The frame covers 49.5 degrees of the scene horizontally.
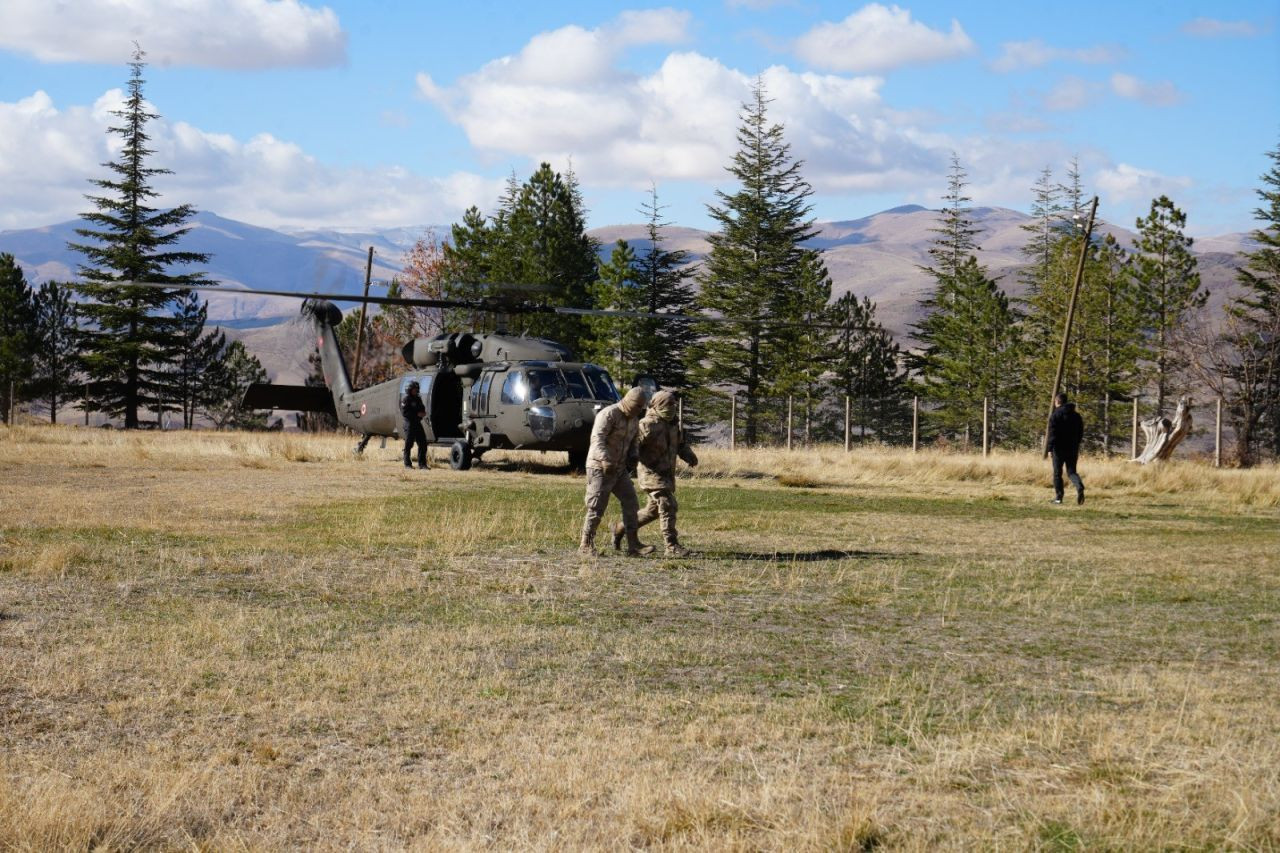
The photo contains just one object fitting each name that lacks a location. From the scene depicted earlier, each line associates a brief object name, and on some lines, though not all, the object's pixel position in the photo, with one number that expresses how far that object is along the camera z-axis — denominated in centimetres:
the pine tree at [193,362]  7325
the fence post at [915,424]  3888
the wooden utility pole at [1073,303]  3722
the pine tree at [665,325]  6291
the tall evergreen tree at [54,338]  7412
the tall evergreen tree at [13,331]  6938
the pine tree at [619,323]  6056
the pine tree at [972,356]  6531
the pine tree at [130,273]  6588
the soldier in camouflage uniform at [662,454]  1372
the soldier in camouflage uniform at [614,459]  1348
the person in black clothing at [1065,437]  2183
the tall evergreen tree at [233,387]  7812
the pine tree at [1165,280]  5853
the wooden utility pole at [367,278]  5000
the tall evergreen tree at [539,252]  6294
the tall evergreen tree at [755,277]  6181
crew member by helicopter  2788
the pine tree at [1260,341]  5564
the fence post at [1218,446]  3718
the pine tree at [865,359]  6431
